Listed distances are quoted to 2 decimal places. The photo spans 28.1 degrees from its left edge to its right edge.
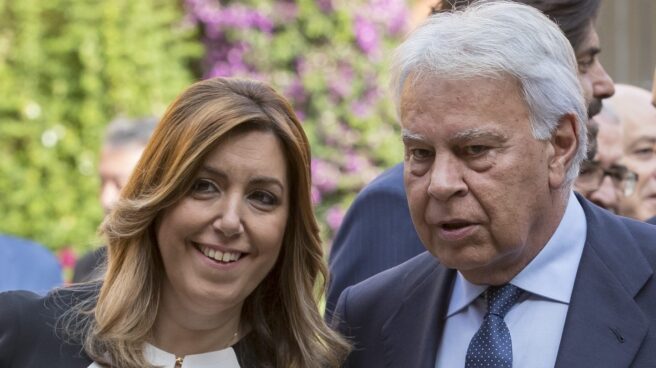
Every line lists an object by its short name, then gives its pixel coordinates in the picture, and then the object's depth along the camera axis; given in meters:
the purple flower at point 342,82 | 11.80
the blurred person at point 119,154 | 7.28
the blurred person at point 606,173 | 5.53
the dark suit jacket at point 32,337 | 3.84
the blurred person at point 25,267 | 6.88
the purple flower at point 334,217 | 11.49
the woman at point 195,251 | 3.88
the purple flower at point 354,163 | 11.77
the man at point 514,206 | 3.50
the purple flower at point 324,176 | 11.66
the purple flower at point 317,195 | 11.59
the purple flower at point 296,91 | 11.86
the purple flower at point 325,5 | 11.80
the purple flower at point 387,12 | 11.85
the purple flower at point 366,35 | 11.73
